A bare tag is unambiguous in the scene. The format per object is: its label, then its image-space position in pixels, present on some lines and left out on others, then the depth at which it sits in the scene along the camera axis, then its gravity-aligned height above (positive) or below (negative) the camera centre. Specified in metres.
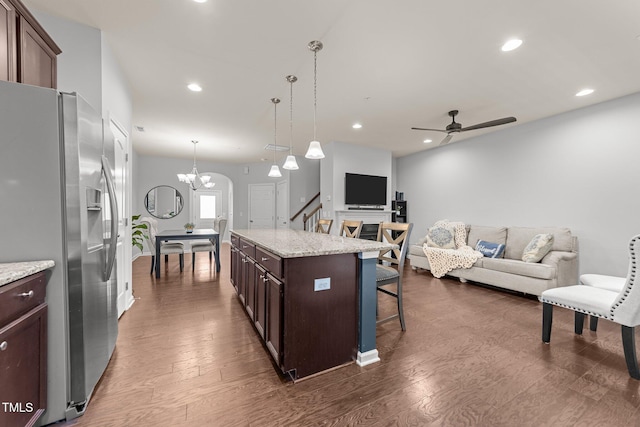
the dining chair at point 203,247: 4.95 -0.76
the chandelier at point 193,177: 5.97 +0.74
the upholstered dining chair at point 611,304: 1.73 -0.72
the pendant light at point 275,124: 3.60 +1.49
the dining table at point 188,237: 4.37 -0.51
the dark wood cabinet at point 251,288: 2.35 -0.78
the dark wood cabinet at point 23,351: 1.00 -0.61
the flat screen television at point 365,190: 5.57 +0.42
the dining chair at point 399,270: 2.41 -0.62
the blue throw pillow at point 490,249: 4.26 -0.69
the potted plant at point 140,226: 4.11 -0.30
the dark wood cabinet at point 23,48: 1.38 +0.96
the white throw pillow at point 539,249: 3.61 -0.57
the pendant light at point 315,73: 2.35 +1.50
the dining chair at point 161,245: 4.58 -0.67
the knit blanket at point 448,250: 4.25 -0.75
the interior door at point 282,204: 7.27 +0.11
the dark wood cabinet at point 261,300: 2.03 -0.76
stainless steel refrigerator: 1.22 -0.02
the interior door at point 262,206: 7.72 +0.07
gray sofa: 3.37 -0.80
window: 8.99 +0.07
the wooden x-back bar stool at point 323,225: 3.60 -0.24
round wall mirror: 7.09 +0.17
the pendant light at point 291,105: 2.97 +1.50
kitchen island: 1.68 -0.67
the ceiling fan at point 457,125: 3.43 +1.18
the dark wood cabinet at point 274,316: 1.71 -0.76
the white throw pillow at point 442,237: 4.88 -0.54
